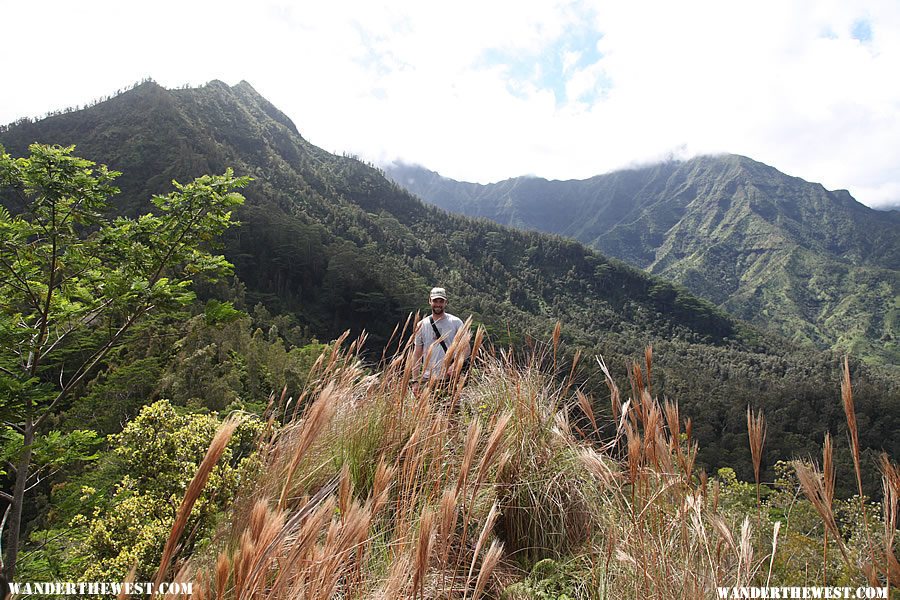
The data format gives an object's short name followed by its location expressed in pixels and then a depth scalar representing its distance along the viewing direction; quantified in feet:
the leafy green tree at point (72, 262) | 11.97
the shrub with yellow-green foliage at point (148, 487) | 13.83
